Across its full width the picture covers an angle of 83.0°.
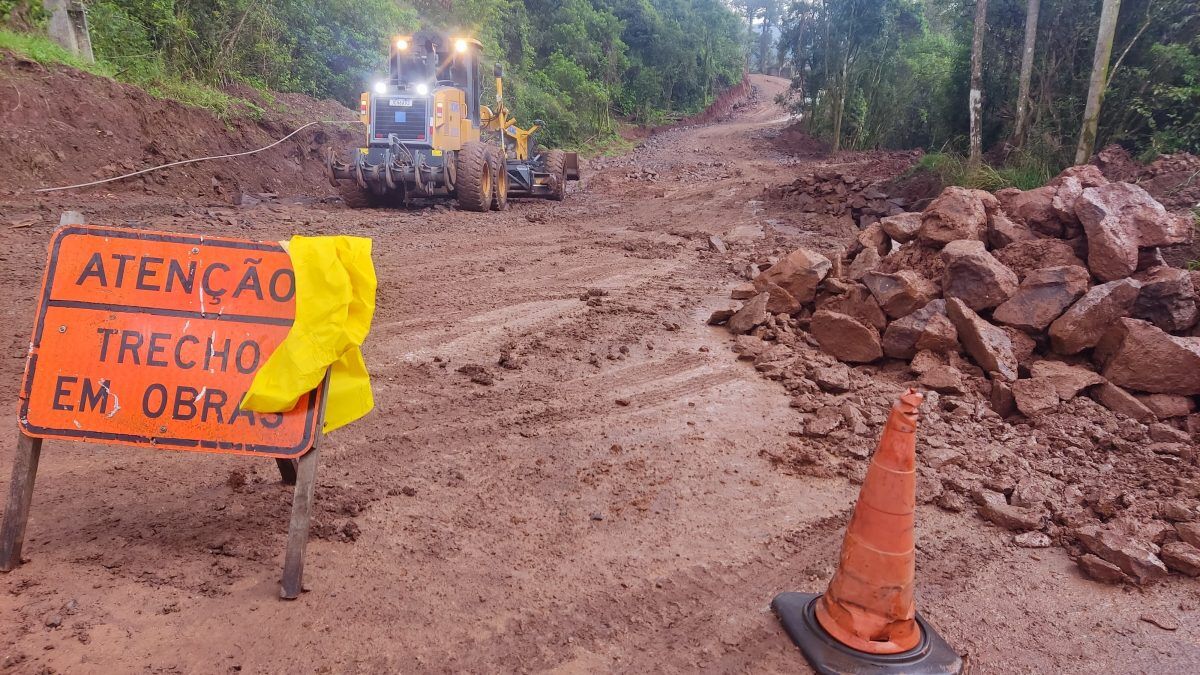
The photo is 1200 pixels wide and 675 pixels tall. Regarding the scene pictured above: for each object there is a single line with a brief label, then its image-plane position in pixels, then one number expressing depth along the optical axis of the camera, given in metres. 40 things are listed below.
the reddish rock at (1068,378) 4.64
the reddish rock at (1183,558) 3.00
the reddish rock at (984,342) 4.95
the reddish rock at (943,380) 4.88
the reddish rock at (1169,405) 4.49
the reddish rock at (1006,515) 3.39
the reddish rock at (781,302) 6.17
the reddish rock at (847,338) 5.46
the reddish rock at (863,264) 6.30
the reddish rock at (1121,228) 5.37
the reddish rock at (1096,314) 5.00
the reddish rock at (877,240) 6.88
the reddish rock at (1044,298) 5.21
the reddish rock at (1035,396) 4.54
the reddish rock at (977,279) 5.44
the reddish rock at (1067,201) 5.88
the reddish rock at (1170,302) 5.03
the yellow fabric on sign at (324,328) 2.51
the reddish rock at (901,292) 5.53
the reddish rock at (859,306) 5.67
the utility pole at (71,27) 10.98
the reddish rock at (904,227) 6.55
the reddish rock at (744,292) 6.56
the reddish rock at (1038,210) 6.09
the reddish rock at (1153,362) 4.51
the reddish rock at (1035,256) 5.65
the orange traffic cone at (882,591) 2.46
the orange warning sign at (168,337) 2.56
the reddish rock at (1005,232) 6.08
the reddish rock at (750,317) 5.98
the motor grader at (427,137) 11.31
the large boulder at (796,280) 6.18
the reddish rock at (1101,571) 2.98
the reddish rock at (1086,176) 6.36
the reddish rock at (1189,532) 3.13
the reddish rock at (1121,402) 4.45
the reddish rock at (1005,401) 4.68
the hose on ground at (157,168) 9.22
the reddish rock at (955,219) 6.09
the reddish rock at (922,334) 5.20
